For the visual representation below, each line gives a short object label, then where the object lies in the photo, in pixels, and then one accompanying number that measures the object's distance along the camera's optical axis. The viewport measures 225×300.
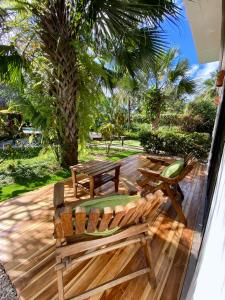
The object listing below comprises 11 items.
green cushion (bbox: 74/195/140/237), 1.36
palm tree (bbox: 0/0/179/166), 2.65
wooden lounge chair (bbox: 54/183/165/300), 1.18
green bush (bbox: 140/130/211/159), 5.68
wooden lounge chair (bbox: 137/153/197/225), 2.30
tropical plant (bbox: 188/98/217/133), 9.25
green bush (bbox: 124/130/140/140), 11.62
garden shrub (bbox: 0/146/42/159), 5.76
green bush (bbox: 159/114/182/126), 10.35
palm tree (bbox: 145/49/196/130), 7.10
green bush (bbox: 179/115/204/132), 9.34
